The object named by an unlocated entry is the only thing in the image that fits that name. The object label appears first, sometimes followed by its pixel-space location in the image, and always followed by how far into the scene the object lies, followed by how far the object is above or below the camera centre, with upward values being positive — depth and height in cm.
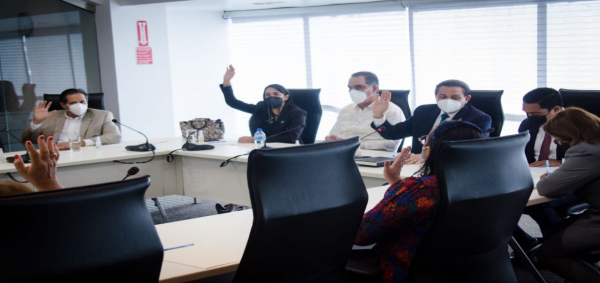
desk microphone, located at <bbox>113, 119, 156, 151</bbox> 440 -51
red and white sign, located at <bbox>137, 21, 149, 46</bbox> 702 +53
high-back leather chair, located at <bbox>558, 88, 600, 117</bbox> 349 -27
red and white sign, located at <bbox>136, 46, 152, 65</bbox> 707 +27
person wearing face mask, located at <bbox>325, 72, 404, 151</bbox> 450 -38
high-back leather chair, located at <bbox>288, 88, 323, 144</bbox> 497 -34
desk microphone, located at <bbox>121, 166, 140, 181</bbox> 259 -41
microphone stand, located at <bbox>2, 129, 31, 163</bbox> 405 -50
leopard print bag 482 -42
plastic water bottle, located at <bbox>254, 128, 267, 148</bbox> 439 -49
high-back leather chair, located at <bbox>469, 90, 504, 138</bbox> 387 -29
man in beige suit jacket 491 -36
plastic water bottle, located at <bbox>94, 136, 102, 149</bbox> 457 -49
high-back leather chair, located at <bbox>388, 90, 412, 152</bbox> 462 -29
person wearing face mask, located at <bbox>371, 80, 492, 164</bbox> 379 -36
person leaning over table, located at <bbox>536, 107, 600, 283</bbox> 247 -57
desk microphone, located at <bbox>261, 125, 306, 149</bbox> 432 -46
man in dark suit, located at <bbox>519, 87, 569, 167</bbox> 353 -40
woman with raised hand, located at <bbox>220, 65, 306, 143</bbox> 474 -38
